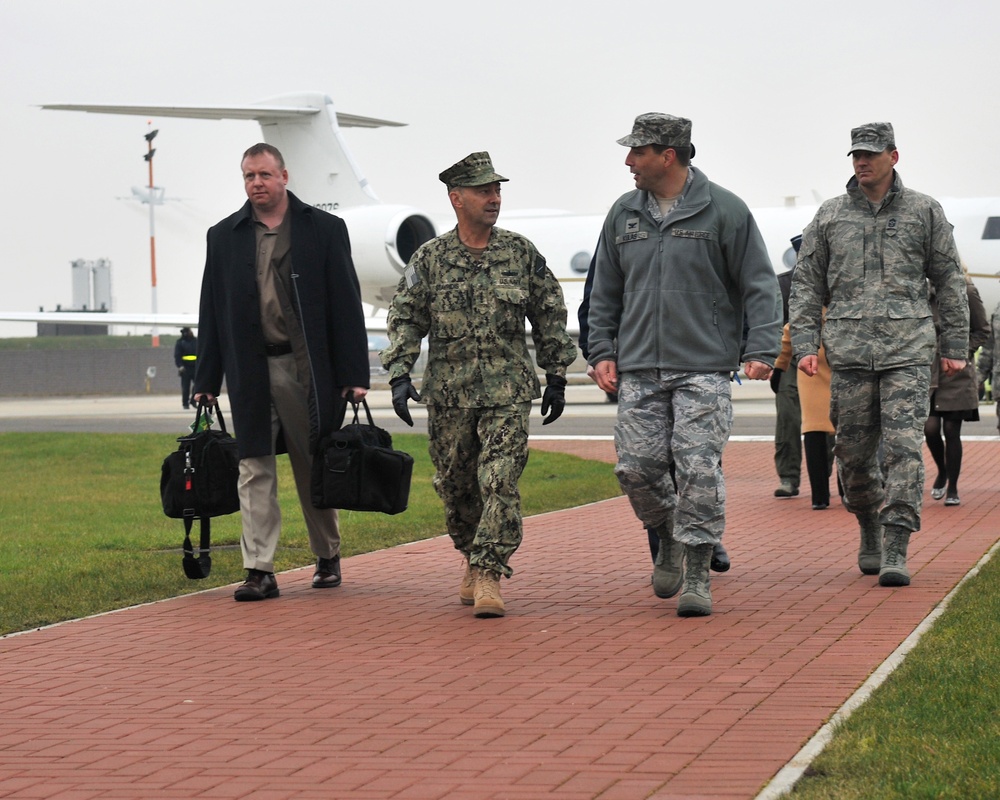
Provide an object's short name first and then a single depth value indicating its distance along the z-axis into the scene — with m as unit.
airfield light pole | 60.65
